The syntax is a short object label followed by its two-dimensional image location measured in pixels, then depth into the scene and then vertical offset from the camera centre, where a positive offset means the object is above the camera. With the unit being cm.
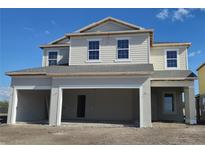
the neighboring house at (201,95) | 1625 +13
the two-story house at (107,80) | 1139 +101
